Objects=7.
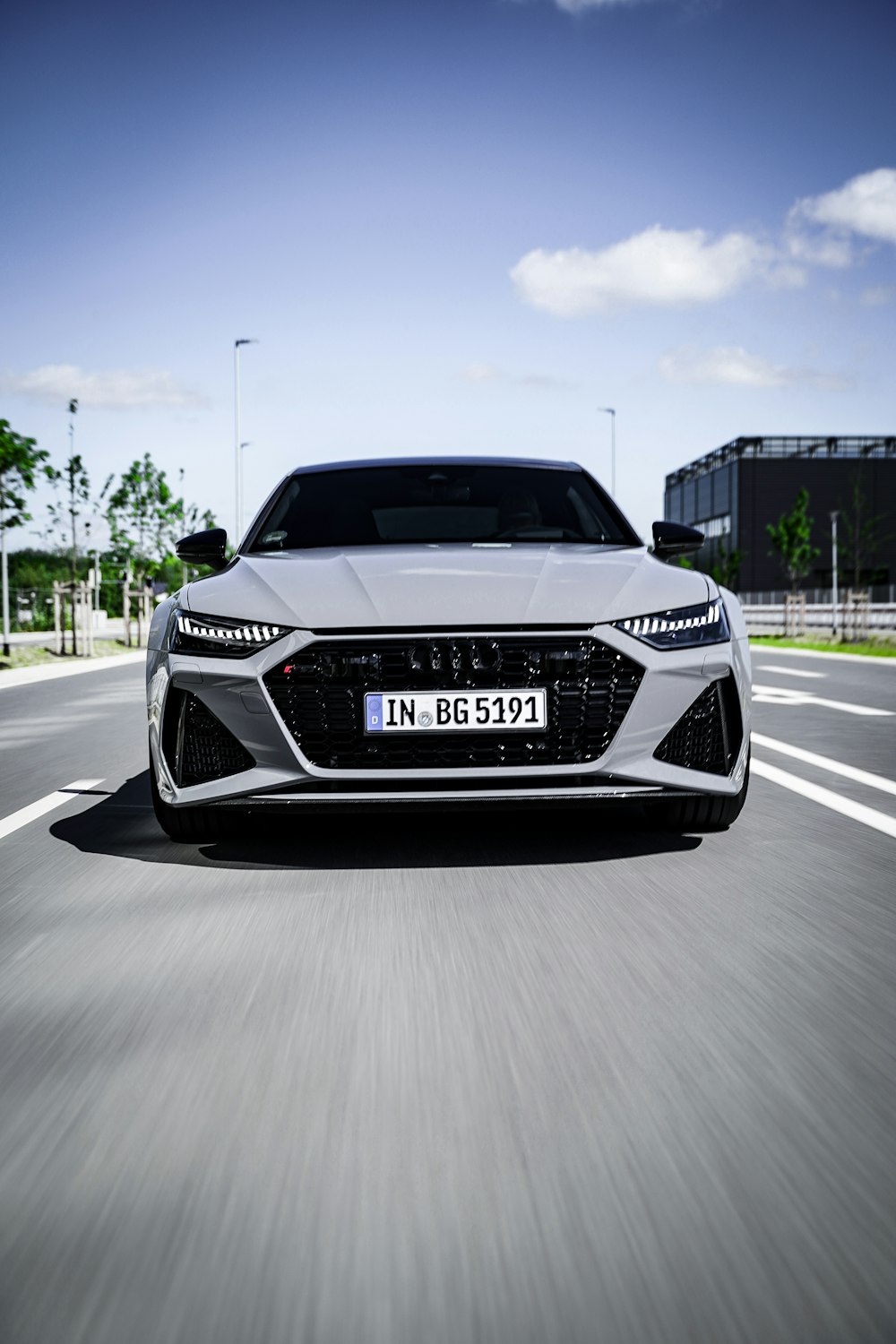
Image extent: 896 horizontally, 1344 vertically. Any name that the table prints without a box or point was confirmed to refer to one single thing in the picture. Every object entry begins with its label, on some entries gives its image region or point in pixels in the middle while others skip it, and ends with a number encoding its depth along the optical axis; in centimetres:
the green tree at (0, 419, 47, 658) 2091
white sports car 430
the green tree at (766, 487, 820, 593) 6159
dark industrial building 8425
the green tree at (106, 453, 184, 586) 4278
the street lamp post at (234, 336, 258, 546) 4897
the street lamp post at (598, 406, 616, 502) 5722
